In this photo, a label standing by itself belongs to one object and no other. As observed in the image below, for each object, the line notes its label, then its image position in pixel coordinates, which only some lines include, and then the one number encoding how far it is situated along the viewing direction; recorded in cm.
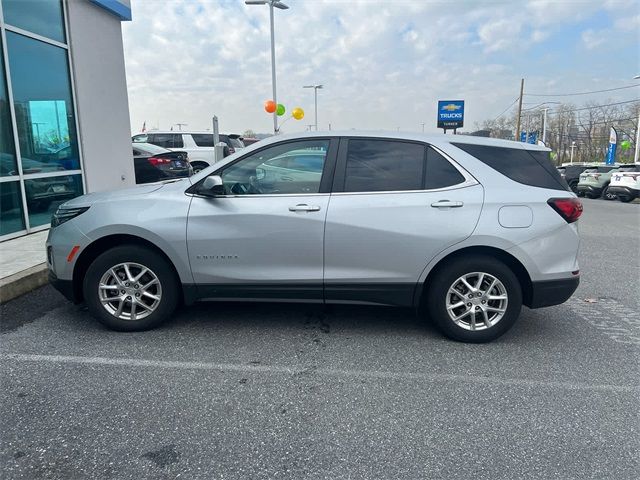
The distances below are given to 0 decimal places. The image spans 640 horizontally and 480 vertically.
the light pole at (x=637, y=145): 3257
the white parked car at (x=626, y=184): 1788
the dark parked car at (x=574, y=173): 2264
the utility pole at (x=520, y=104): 4919
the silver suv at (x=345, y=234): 380
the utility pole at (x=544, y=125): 4481
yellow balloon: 2696
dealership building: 725
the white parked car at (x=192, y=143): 1681
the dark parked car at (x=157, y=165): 1210
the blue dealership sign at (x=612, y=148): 3225
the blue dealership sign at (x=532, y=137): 4244
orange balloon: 2208
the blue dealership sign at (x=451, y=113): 2445
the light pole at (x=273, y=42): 2064
